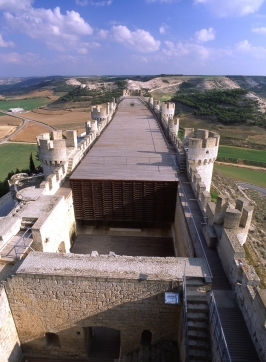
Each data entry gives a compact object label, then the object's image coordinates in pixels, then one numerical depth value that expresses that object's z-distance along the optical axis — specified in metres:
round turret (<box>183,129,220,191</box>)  16.70
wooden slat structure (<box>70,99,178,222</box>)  15.02
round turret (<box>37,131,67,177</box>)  16.71
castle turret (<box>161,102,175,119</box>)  33.06
